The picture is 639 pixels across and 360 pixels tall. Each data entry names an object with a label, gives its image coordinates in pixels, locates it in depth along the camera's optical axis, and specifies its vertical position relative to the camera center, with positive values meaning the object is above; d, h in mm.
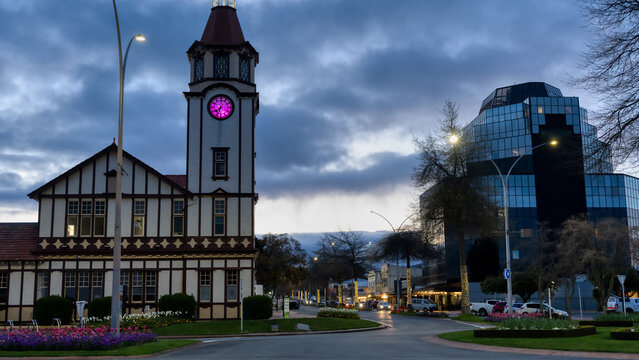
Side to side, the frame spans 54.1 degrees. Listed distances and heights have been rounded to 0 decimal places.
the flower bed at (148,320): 32531 -3002
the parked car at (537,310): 45000 -3585
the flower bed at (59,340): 20250 -2405
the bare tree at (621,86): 17344 +4901
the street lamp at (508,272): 33500 -535
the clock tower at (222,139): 43062 +8780
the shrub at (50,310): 38562 -2685
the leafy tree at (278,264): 73312 +20
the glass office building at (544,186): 96875 +11707
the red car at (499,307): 53656 -3835
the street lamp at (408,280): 61206 -1666
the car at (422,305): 62825 -4340
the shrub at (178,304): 39812 -2471
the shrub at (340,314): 42469 -3413
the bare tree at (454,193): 49438 +5515
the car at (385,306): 80000 -5445
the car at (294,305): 79750 -5242
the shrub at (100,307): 38697 -2538
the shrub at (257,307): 39969 -2711
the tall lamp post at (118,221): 21719 +1603
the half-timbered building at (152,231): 41531 +2338
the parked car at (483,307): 56969 -4140
